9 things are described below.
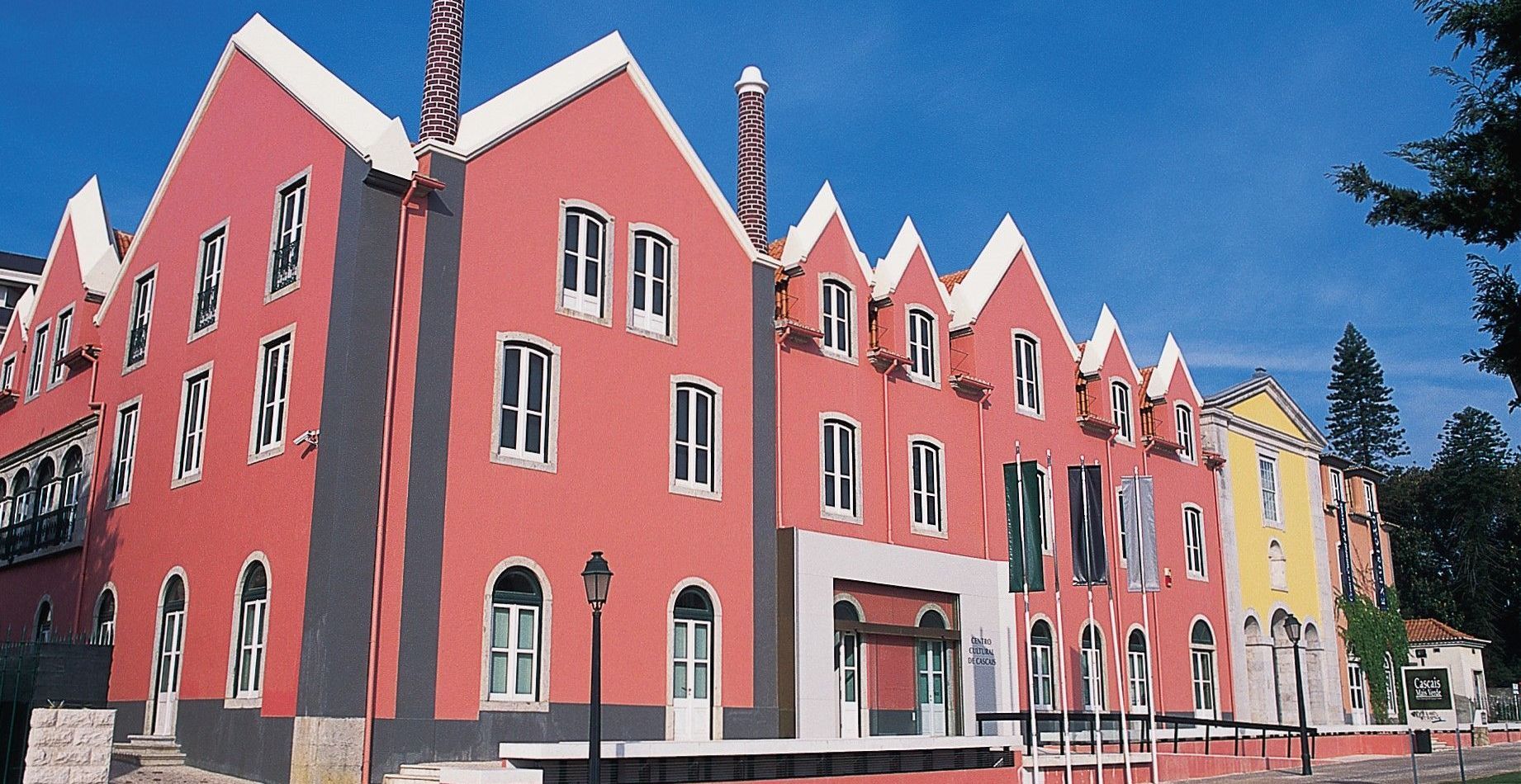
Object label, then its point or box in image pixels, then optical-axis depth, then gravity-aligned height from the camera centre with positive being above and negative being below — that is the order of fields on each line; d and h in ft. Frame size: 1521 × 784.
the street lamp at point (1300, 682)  92.53 +1.75
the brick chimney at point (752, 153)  92.22 +38.28
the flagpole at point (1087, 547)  81.56 +9.65
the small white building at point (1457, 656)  157.38 +6.02
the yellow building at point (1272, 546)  126.93 +15.77
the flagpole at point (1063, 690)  72.69 +0.96
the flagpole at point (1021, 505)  80.53 +12.27
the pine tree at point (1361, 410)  264.31 +57.99
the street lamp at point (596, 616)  47.03 +3.32
